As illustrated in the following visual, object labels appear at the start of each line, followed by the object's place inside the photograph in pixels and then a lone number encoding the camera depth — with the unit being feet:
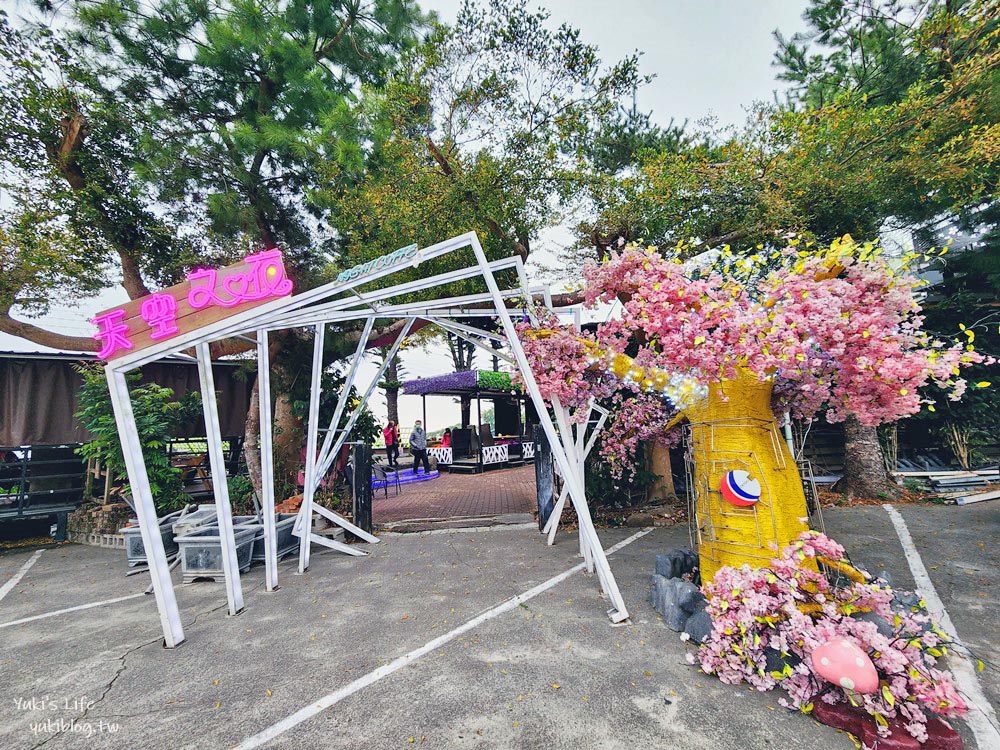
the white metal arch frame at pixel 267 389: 12.09
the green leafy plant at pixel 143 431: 23.79
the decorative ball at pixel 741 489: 11.78
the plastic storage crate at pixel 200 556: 17.60
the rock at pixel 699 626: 10.73
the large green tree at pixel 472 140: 23.77
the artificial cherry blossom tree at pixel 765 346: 10.14
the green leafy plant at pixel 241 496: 27.91
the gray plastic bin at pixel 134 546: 19.92
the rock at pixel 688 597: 11.86
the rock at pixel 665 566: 14.30
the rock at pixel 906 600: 11.01
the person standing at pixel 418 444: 49.60
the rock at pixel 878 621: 9.39
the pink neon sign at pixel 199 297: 12.02
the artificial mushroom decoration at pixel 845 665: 7.79
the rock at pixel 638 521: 24.00
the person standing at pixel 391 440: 50.26
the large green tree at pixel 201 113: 21.99
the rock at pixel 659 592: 12.69
